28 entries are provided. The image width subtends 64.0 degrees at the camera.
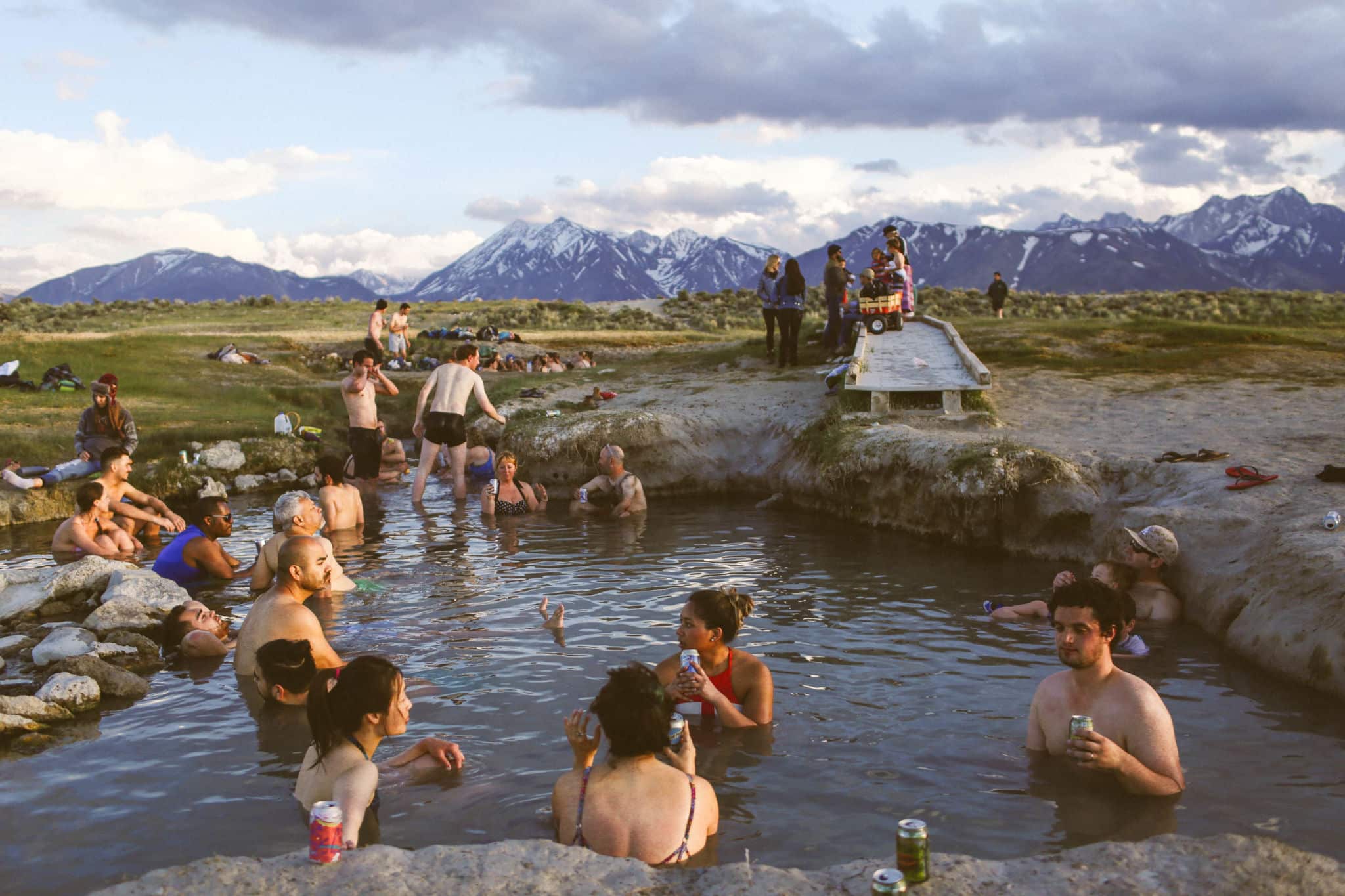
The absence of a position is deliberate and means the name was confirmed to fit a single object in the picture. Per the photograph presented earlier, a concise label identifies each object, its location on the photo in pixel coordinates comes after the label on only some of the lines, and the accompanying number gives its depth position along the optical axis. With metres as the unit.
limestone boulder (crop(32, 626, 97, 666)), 8.41
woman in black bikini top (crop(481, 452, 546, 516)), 14.91
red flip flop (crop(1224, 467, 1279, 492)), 9.81
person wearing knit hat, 14.31
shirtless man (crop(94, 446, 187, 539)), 13.16
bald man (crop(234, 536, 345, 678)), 7.21
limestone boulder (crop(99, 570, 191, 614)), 9.53
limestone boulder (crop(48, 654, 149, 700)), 7.73
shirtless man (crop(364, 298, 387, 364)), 23.84
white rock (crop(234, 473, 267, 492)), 17.43
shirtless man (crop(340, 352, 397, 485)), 14.64
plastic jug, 18.98
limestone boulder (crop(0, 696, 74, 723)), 7.04
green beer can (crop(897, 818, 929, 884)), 4.06
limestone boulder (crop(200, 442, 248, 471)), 17.55
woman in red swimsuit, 6.17
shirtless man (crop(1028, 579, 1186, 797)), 5.41
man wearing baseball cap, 8.98
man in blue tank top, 10.83
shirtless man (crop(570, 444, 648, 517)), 14.86
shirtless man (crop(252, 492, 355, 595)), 9.07
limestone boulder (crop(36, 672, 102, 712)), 7.37
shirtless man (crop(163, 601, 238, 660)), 8.63
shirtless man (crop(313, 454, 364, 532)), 13.10
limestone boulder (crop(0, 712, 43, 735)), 6.88
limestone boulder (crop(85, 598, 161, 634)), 9.07
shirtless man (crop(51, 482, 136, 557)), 12.44
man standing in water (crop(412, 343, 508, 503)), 14.62
